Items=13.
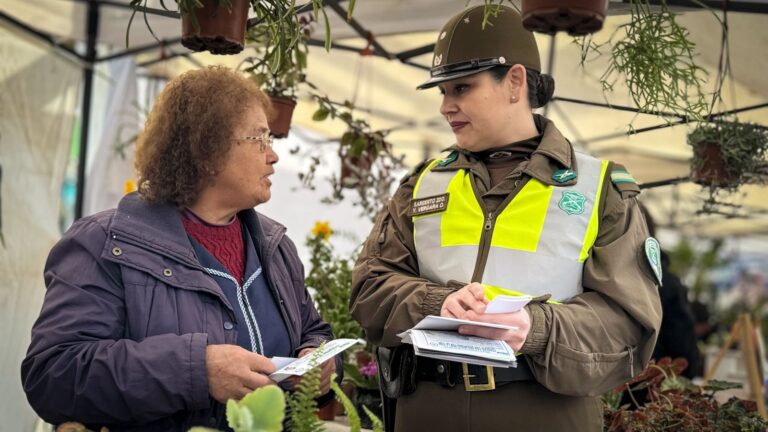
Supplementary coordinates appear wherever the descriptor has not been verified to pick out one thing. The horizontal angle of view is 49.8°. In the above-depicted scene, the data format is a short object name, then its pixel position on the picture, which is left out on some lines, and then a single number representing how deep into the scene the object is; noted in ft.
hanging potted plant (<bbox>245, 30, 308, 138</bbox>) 10.12
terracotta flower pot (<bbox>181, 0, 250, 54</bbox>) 5.89
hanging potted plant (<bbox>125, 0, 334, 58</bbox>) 5.83
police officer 6.32
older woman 5.78
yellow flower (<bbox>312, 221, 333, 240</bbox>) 10.96
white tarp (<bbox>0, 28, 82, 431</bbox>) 11.76
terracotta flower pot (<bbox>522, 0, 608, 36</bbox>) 4.82
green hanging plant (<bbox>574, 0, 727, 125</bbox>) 6.08
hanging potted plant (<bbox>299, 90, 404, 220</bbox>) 11.37
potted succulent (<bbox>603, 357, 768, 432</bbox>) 8.44
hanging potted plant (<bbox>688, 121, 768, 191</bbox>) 10.46
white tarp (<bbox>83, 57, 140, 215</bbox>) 15.14
